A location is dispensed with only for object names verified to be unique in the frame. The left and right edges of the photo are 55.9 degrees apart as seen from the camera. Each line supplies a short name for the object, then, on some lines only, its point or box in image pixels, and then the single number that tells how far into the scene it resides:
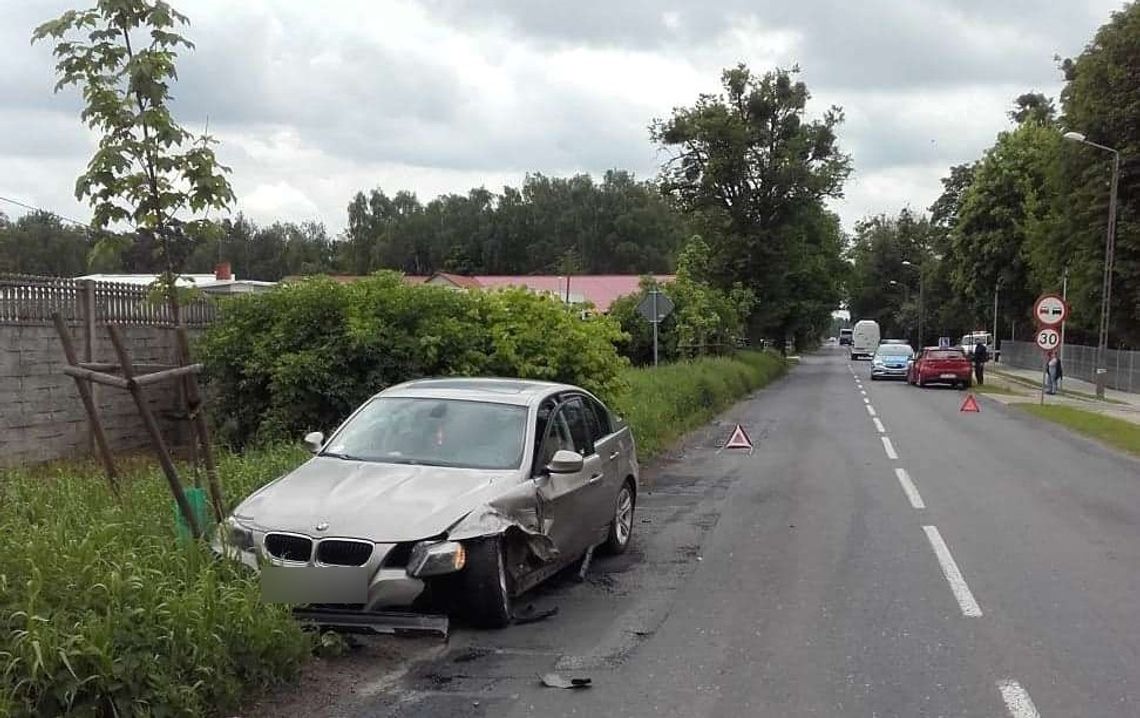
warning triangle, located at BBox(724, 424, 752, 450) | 18.03
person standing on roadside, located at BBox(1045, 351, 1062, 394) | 36.56
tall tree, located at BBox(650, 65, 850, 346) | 54.12
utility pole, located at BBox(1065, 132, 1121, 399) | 31.93
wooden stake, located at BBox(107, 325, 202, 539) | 6.34
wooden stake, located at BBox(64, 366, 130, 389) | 6.21
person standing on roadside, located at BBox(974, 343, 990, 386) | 40.31
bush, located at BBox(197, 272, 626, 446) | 12.43
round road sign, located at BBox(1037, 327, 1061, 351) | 28.31
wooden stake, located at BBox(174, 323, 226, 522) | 6.91
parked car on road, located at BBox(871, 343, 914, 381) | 45.19
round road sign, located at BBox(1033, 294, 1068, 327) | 27.61
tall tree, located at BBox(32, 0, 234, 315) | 6.70
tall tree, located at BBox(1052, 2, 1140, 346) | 37.88
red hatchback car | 38.34
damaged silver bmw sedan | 5.93
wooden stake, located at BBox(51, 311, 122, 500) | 6.51
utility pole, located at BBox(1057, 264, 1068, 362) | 42.59
